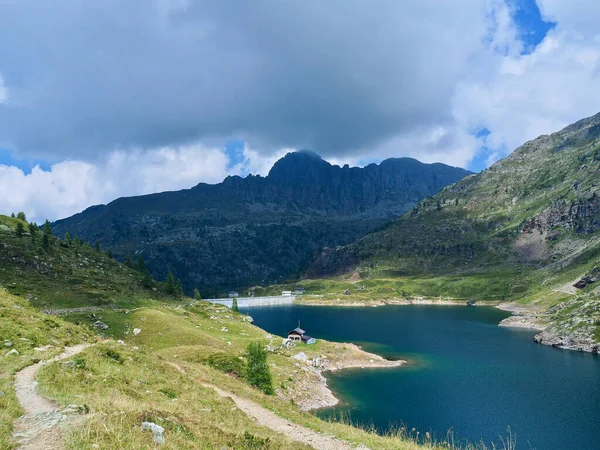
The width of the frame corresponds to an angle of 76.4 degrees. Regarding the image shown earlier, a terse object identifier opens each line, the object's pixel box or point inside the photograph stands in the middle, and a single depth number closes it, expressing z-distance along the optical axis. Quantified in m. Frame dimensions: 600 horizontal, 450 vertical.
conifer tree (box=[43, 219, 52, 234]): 116.93
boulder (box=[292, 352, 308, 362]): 92.94
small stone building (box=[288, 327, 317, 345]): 117.78
